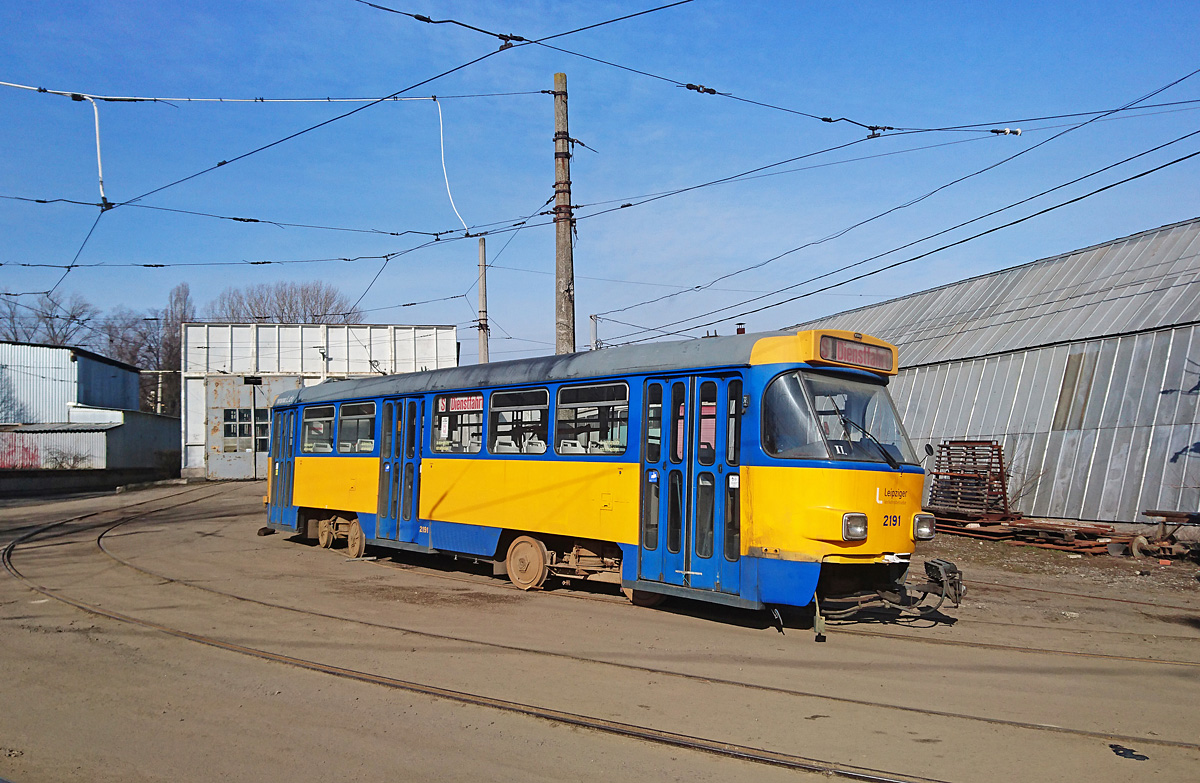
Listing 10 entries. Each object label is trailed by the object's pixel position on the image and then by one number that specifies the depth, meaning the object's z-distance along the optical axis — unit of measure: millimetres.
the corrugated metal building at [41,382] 46062
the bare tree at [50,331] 64431
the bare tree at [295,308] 66562
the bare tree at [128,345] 78250
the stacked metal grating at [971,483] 18234
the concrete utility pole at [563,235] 15398
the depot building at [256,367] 38656
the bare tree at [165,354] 75000
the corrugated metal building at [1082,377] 16312
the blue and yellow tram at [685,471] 8281
